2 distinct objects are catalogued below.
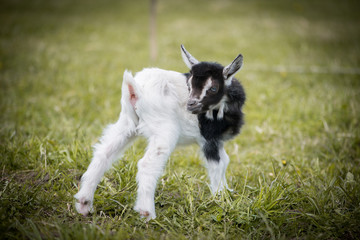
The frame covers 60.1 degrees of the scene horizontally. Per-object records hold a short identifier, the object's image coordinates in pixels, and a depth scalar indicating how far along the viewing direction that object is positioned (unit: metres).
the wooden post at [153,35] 8.88
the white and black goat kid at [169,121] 2.65
